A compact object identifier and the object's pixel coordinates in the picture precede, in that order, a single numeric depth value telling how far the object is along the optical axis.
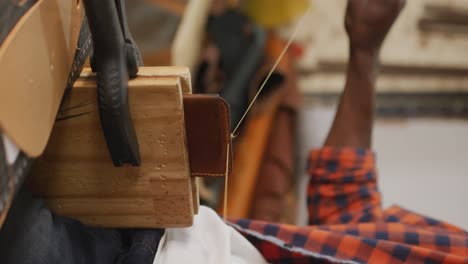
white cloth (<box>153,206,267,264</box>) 1.01
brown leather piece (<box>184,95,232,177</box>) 0.96
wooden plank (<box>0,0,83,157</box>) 0.85
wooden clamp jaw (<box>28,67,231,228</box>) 0.95
